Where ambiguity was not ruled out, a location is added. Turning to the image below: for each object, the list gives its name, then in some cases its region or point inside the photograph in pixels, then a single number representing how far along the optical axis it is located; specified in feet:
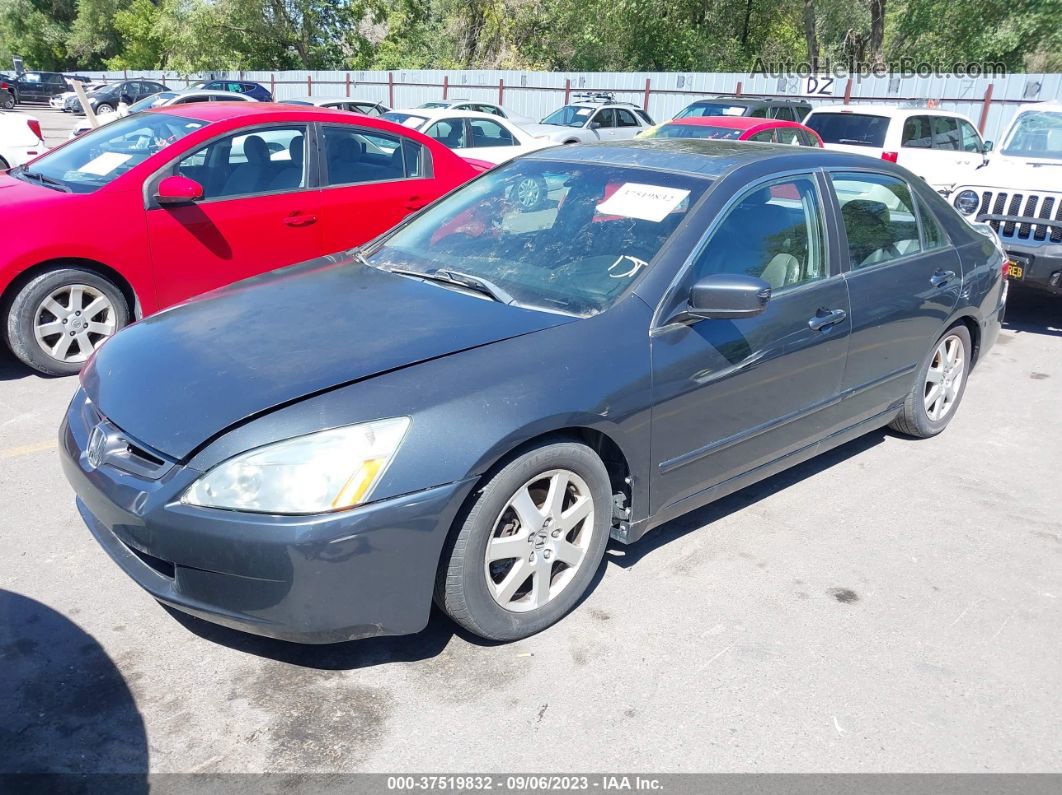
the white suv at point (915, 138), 37.60
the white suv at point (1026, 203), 23.03
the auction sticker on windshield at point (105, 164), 18.62
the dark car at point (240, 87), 81.71
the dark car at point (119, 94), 105.29
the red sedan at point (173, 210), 17.37
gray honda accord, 8.46
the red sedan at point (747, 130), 38.99
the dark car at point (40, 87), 127.85
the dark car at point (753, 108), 53.42
